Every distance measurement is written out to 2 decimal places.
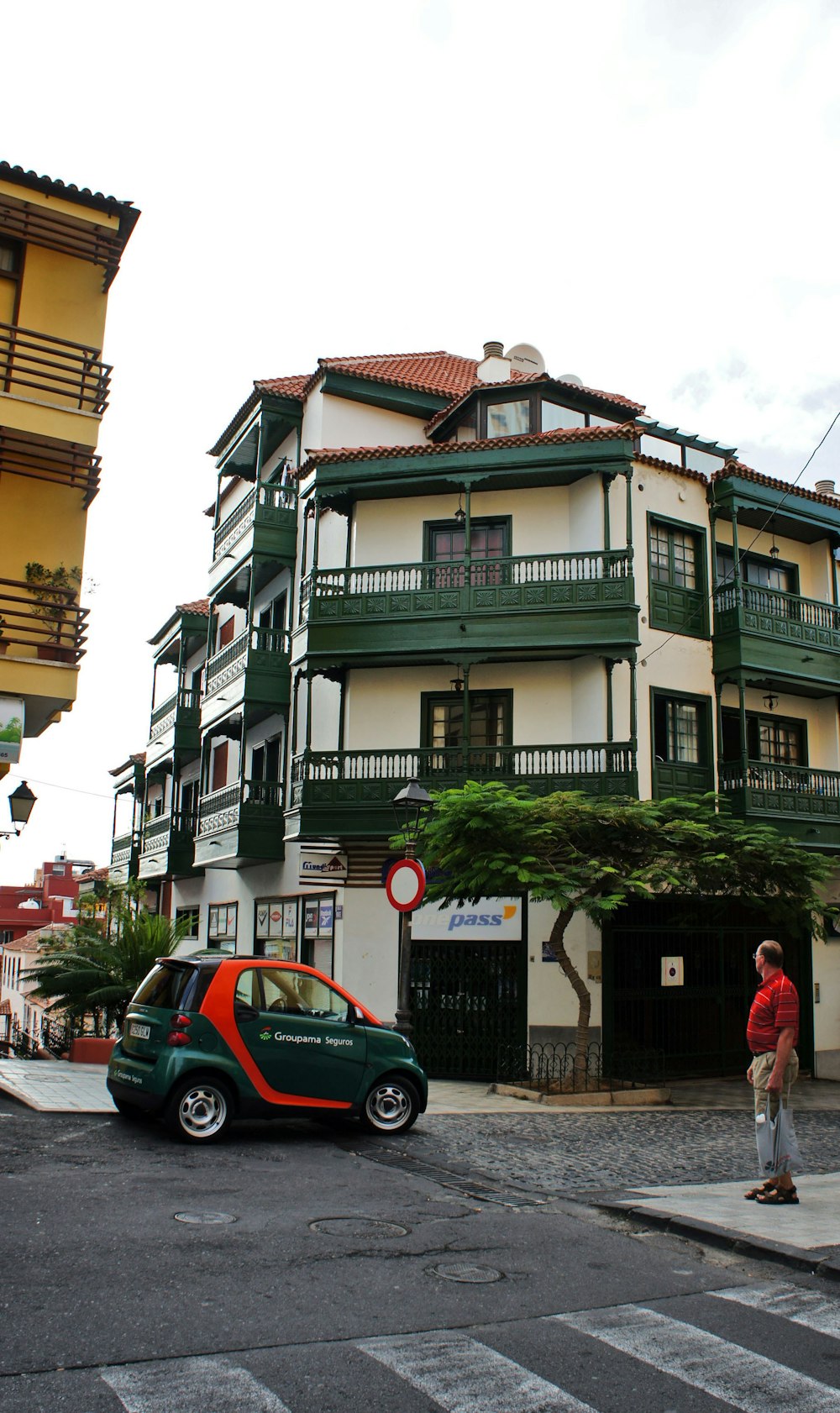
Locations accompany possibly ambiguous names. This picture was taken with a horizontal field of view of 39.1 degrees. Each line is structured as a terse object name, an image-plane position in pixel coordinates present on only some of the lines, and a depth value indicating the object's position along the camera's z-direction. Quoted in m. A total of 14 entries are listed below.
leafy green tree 16.55
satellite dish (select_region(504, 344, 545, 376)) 27.16
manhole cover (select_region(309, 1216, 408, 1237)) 7.67
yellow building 15.87
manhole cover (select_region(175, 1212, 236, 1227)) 7.63
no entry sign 13.98
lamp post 14.38
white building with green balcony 20.67
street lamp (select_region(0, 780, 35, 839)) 17.61
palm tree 18.73
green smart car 10.67
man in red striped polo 8.90
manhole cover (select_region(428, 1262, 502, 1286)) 6.64
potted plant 16.03
